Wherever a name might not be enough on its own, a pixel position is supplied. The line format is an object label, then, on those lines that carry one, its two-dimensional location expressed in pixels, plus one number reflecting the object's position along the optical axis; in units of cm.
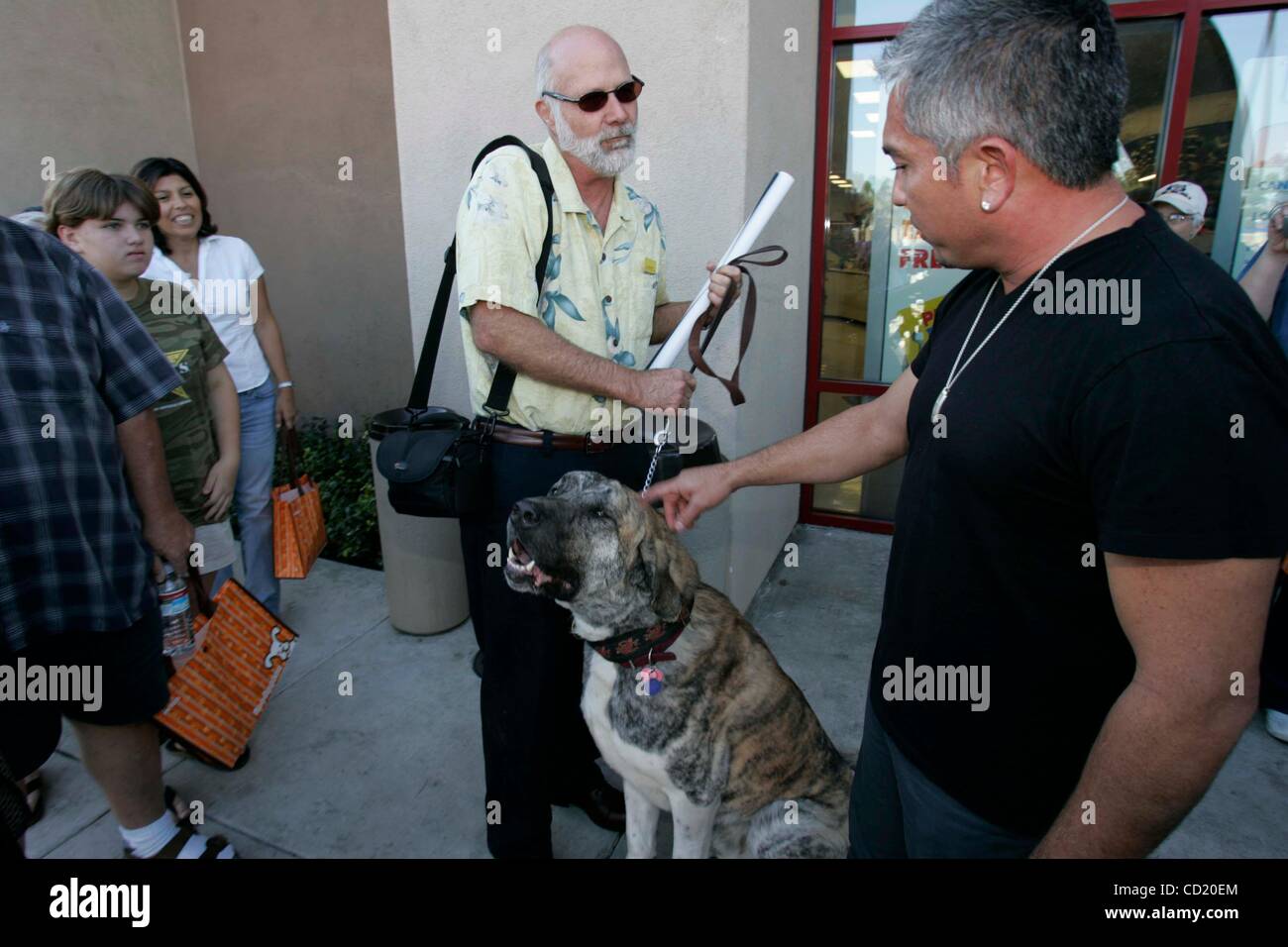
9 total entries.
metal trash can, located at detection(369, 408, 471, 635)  423
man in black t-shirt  105
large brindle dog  214
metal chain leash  237
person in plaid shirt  207
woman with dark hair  388
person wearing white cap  421
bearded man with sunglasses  223
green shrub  558
